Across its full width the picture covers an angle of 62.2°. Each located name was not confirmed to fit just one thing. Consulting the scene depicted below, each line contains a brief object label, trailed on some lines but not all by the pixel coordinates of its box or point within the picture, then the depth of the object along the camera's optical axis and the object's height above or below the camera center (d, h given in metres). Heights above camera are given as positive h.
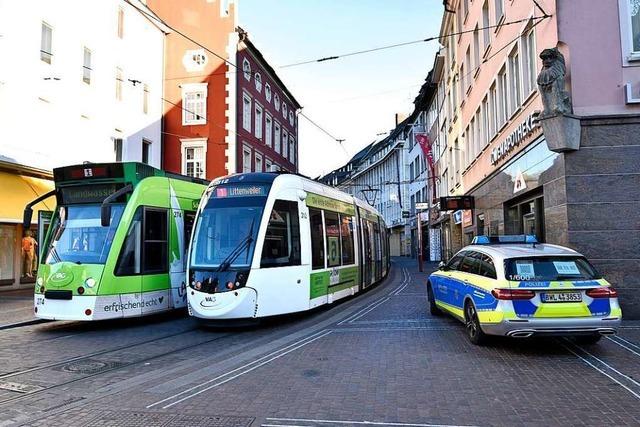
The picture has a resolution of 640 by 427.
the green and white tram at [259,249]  9.75 +0.05
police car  7.41 -0.71
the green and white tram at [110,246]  9.92 +0.15
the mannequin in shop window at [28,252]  18.98 +0.10
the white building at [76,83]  18.27 +7.04
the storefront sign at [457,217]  28.61 +1.77
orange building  32.06 +9.26
